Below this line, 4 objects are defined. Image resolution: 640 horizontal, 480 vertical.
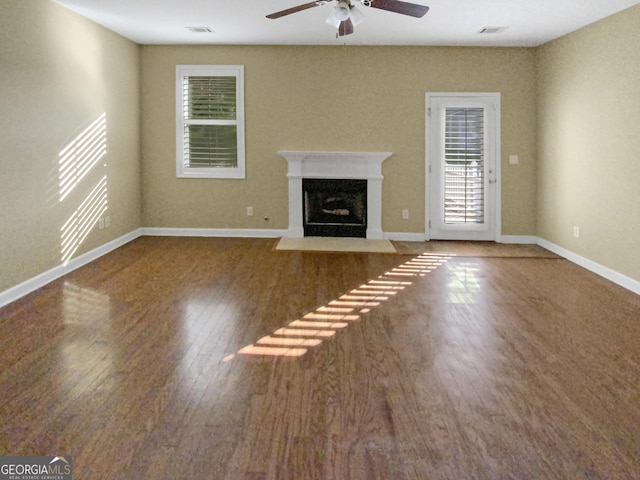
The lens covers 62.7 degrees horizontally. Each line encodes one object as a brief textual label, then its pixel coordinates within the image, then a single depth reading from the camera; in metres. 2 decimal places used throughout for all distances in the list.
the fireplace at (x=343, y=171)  7.02
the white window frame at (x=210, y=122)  7.03
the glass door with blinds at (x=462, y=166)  6.95
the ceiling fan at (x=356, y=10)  3.57
